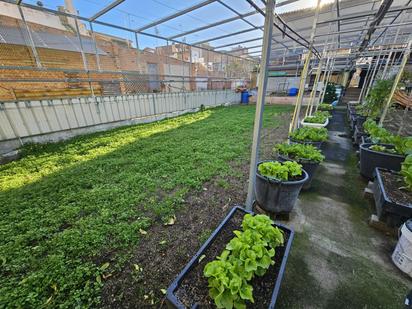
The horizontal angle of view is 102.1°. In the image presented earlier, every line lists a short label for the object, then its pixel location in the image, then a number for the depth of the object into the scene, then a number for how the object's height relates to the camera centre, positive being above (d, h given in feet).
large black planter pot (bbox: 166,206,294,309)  2.96 -3.55
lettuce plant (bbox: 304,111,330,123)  14.21 -2.47
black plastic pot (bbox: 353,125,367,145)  12.59 -3.34
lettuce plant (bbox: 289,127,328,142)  9.68 -2.58
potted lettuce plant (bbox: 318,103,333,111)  23.47 -2.46
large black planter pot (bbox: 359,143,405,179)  7.68 -3.26
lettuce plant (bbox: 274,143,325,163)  7.37 -2.74
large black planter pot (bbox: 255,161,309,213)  5.72 -3.50
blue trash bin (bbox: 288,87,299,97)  39.34 -0.74
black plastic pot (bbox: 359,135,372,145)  10.15 -3.04
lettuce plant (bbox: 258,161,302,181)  5.82 -2.71
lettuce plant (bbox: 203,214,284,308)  2.74 -2.99
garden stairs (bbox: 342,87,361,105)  37.73 -1.48
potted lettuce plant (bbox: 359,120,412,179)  7.58 -2.88
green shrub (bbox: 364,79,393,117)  13.26 -0.64
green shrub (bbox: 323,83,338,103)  31.63 -1.00
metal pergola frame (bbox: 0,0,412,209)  4.46 +5.88
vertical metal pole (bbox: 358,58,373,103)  29.13 +1.10
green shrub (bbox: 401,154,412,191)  5.52 -2.63
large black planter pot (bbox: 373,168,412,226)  5.20 -3.69
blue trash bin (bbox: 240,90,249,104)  40.45 -1.81
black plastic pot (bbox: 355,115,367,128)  14.88 -2.73
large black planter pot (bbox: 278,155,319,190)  7.39 -3.20
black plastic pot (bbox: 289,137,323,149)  9.61 -2.91
